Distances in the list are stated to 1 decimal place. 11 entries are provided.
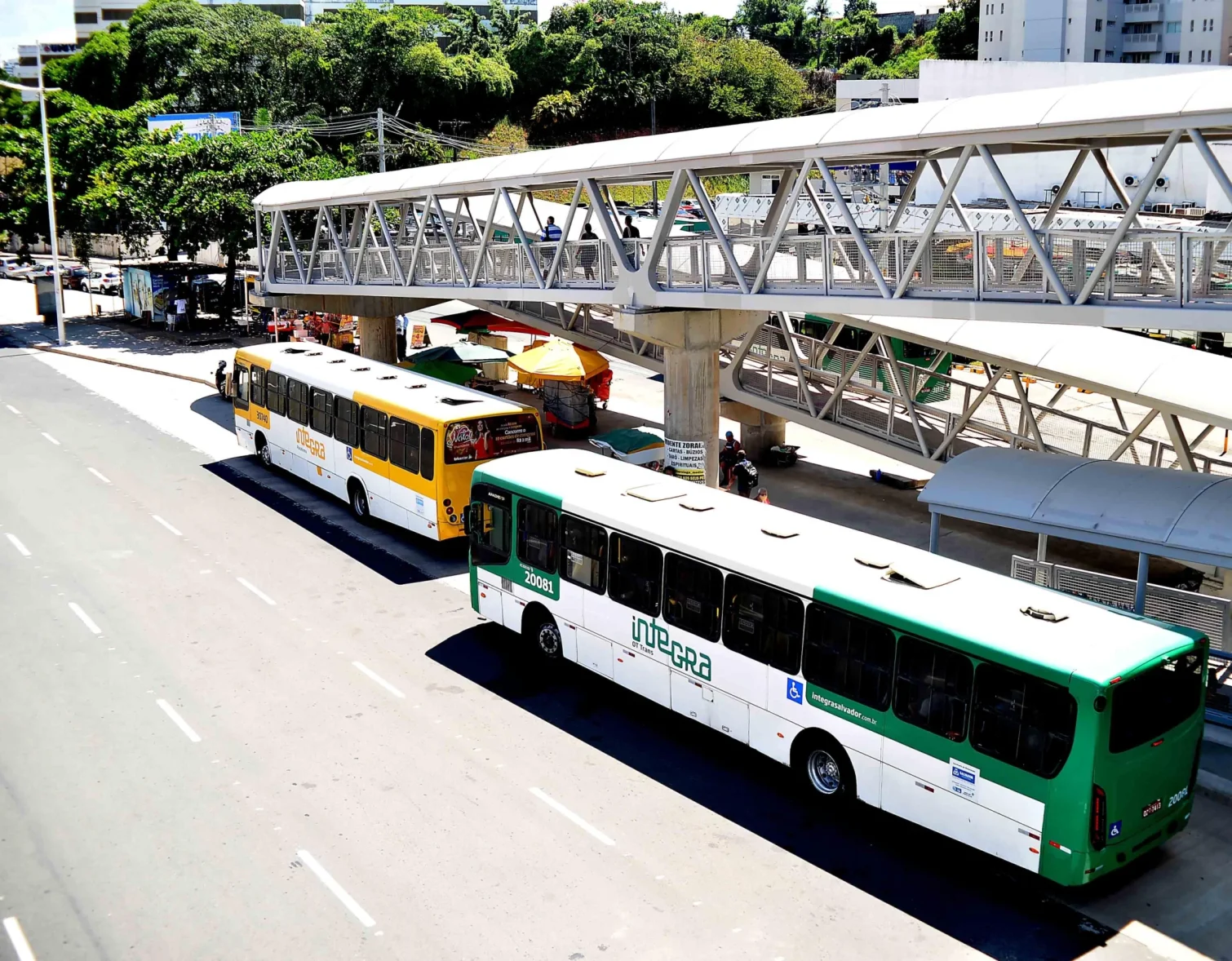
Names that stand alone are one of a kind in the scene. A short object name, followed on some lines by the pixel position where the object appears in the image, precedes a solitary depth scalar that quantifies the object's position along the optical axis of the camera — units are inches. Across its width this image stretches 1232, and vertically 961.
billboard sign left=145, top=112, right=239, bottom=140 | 2073.9
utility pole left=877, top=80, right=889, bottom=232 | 990.2
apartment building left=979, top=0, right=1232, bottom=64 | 3193.9
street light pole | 1582.2
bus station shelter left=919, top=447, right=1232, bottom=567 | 495.8
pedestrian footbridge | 488.1
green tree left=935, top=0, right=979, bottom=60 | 3705.7
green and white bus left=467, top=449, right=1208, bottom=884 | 368.5
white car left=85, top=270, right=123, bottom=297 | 2239.2
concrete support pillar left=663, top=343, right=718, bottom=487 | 764.0
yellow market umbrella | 1058.1
